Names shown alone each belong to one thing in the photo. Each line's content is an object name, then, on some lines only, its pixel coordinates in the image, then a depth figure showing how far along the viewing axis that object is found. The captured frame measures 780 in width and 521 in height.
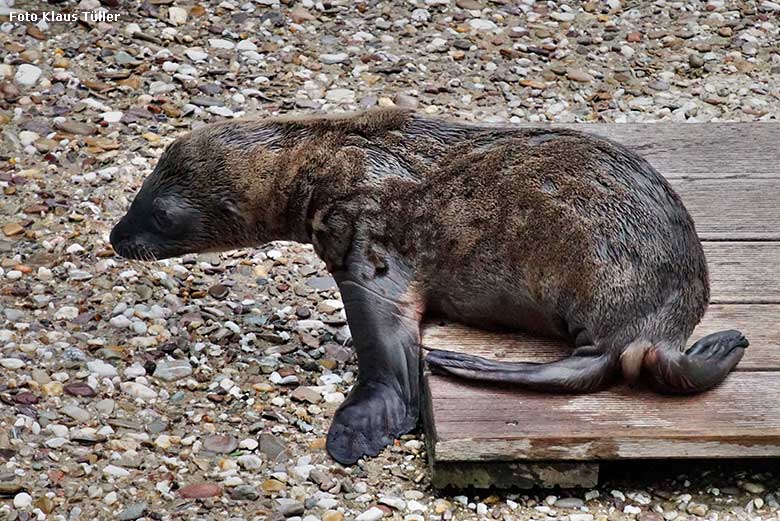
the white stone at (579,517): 9.02
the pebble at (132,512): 8.96
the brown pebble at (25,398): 10.28
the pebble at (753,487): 9.35
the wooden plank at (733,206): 11.37
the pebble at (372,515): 8.99
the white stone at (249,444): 9.87
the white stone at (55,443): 9.74
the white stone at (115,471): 9.44
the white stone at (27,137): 14.43
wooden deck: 8.91
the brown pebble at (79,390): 10.48
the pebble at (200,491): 9.23
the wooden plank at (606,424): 8.91
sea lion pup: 9.27
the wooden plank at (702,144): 12.41
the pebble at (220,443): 9.84
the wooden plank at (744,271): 10.51
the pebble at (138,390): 10.56
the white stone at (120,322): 11.60
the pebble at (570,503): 9.15
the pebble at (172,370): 10.87
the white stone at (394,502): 9.12
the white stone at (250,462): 9.61
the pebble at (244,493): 9.23
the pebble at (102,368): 10.81
